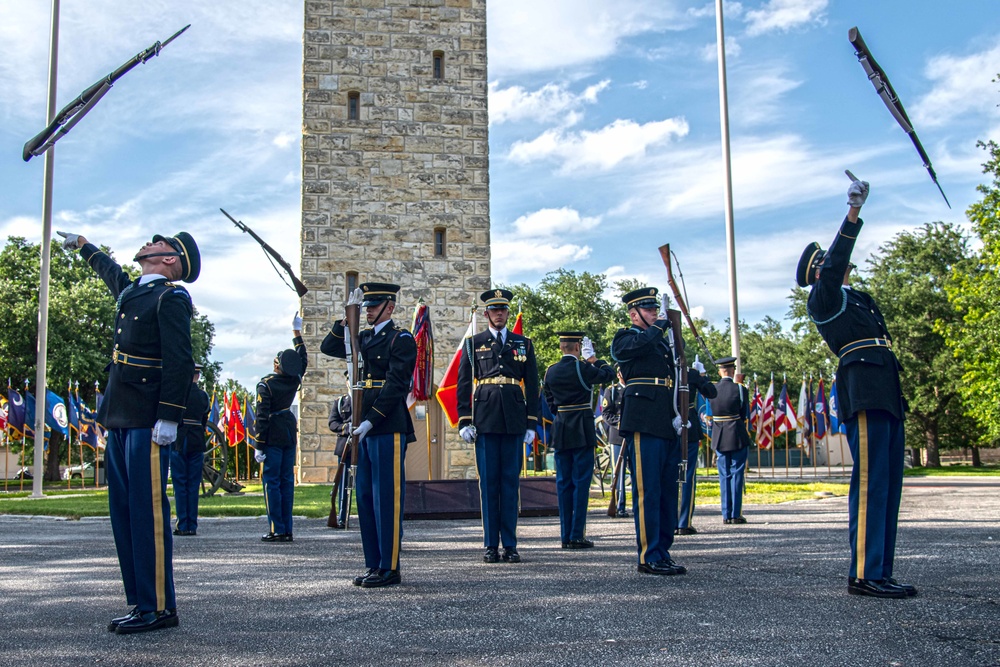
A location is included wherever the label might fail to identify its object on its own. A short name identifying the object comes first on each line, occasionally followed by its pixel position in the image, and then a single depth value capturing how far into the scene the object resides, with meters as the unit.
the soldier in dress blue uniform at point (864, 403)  6.16
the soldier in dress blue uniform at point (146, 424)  5.52
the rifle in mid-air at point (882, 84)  6.61
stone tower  26.61
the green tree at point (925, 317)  46.53
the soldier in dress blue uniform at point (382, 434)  7.11
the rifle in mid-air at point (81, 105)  8.80
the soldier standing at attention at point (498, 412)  8.55
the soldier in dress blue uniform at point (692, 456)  11.07
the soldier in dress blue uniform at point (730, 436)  12.22
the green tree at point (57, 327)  37.75
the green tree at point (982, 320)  35.06
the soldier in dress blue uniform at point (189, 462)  11.76
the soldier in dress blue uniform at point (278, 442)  10.86
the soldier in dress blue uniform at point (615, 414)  14.02
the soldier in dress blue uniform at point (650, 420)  7.46
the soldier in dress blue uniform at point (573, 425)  9.76
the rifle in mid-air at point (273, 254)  12.84
